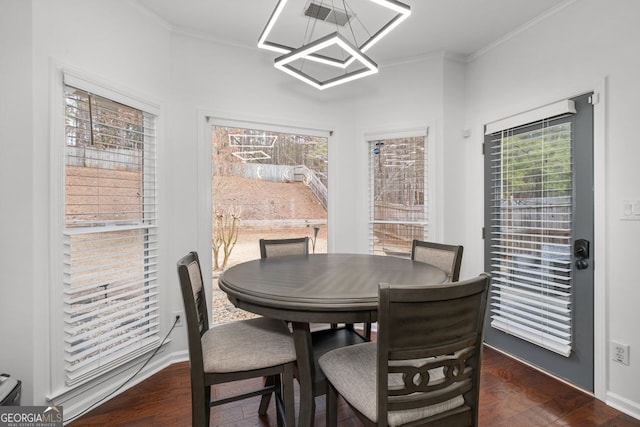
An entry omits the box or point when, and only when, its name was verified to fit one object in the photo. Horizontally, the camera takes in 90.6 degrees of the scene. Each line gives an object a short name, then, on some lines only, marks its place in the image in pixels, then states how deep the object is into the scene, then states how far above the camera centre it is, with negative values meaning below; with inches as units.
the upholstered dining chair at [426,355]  41.0 -20.3
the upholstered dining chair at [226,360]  57.8 -27.7
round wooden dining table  53.5 -15.1
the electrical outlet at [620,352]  79.0 -36.6
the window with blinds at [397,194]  130.3 +6.6
